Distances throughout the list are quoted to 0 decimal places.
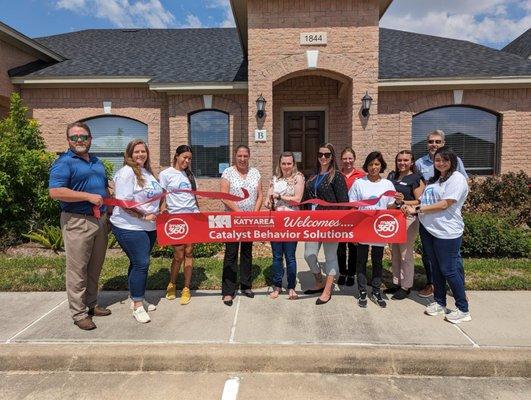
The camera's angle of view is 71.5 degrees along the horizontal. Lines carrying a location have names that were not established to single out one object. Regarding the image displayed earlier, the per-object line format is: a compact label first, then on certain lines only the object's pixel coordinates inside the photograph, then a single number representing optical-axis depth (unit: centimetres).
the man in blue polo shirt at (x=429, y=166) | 455
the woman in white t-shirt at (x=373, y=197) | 421
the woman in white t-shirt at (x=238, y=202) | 439
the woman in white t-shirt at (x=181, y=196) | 427
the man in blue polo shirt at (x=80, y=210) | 354
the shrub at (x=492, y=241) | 632
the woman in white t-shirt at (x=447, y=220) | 371
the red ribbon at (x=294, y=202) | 414
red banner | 427
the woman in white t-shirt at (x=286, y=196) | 436
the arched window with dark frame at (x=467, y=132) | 1045
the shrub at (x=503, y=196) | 862
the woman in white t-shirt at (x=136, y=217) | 383
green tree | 746
